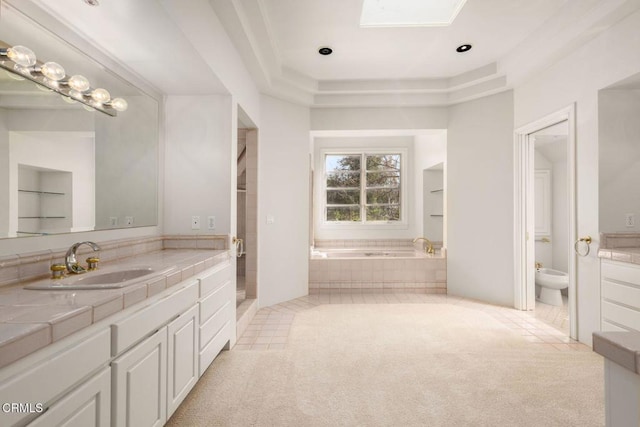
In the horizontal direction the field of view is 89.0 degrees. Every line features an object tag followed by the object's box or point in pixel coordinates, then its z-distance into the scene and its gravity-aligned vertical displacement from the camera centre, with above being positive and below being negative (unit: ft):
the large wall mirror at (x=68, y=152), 4.80 +1.19
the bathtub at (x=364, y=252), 17.20 -2.00
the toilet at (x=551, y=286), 12.82 -2.79
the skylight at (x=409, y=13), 8.77 +5.69
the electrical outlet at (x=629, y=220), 8.48 -0.11
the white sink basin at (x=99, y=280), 4.34 -0.99
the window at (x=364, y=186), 19.33 +1.68
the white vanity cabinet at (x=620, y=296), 7.25 -1.89
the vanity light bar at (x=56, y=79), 4.72 +2.31
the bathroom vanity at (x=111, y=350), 2.82 -1.56
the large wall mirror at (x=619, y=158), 8.50 +1.51
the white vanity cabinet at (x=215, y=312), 6.79 -2.30
